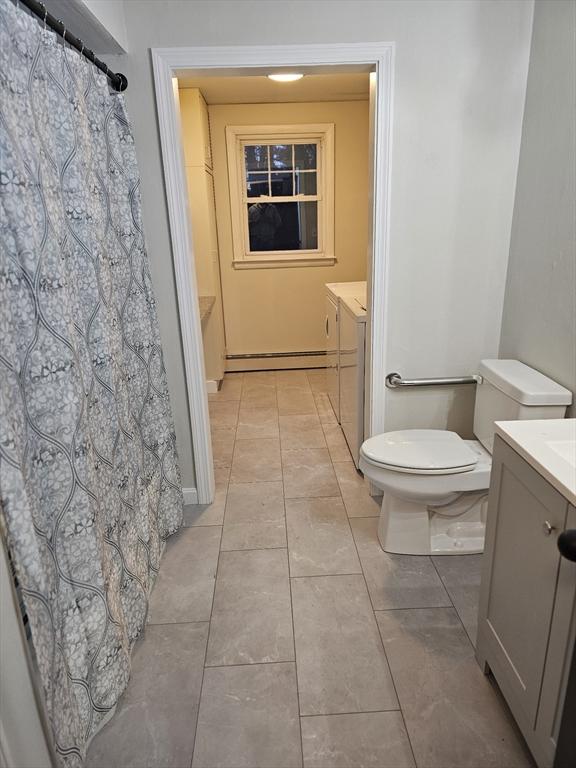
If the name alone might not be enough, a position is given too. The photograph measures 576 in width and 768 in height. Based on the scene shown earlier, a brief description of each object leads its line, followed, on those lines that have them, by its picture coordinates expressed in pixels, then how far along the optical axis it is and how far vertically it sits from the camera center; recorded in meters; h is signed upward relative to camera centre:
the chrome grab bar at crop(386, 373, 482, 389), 2.39 -0.77
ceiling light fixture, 3.37 +0.88
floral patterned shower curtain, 1.09 -0.38
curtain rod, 1.26 +0.51
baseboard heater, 4.86 -1.28
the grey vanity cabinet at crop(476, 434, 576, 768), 1.09 -0.90
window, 4.35 +0.18
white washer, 2.62 -0.83
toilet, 1.90 -0.97
